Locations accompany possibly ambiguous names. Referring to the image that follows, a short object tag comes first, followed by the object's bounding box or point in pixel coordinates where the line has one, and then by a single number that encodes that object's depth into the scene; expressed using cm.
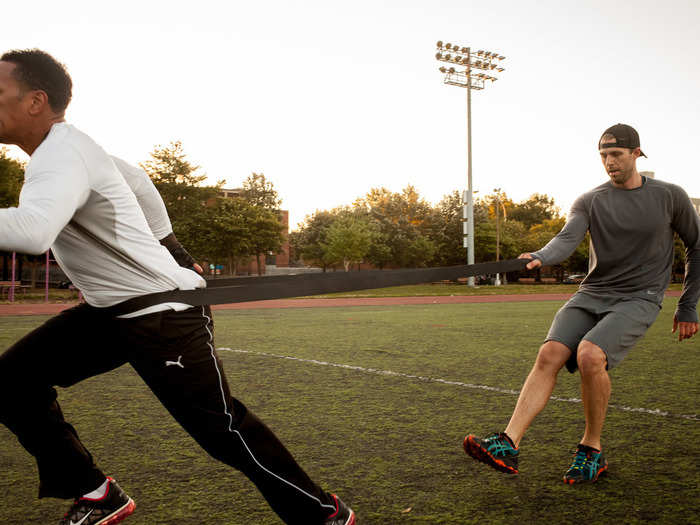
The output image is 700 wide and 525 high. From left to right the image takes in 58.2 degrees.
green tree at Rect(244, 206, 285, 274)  5719
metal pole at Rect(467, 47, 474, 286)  3416
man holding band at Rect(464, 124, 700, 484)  360
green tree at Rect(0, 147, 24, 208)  3512
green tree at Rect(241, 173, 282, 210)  8000
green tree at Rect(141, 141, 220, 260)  5184
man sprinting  221
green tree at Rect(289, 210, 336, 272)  7081
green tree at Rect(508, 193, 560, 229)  11488
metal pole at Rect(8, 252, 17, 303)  2211
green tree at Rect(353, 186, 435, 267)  6500
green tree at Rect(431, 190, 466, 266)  6425
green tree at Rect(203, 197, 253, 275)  5466
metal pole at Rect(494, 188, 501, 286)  3812
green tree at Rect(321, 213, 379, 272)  6200
